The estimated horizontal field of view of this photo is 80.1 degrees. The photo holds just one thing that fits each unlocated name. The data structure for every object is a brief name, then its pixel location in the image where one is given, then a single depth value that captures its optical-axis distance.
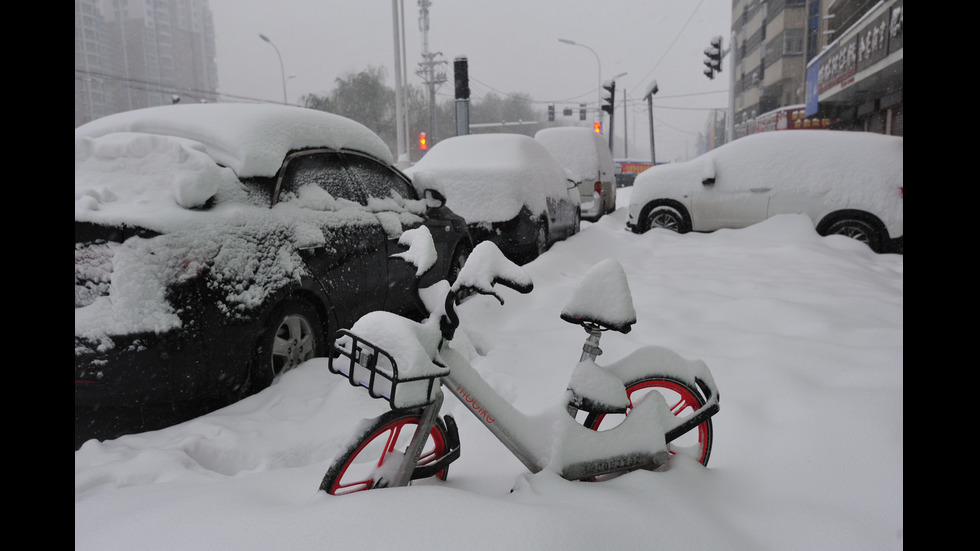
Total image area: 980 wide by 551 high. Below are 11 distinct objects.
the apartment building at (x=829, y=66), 15.38
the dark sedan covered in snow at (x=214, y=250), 2.41
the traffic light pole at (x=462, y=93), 13.79
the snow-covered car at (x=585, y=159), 11.90
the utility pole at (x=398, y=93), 17.36
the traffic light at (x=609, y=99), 23.75
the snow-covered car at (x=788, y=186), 7.29
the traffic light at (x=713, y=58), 17.28
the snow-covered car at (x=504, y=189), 6.32
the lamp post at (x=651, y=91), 21.66
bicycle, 1.78
